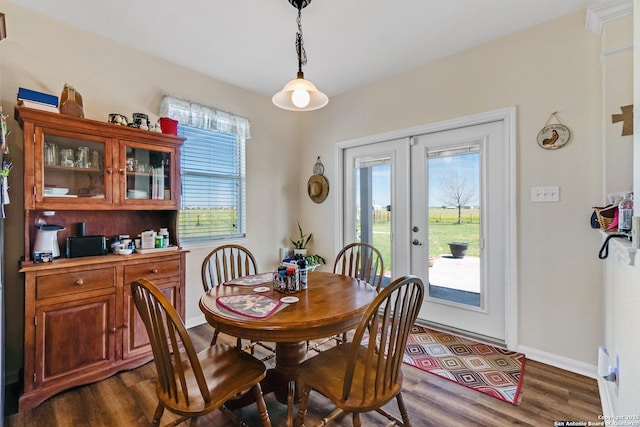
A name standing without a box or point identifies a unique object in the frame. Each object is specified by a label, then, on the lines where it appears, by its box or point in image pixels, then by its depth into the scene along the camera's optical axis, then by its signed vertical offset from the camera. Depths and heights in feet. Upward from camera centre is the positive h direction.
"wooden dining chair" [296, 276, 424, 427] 4.02 -2.43
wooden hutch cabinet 6.14 -1.02
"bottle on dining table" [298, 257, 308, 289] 6.14 -1.22
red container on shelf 8.53 +2.58
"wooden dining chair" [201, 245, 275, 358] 7.19 -1.57
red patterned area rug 6.60 -3.80
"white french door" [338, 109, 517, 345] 8.55 +0.05
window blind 10.16 +1.07
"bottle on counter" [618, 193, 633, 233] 4.52 -0.01
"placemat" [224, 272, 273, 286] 6.62 -1.54
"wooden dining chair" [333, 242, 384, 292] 8.21 -1.37
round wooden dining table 4.44 -1.62
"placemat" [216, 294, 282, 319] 4.80 -1.58
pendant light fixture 6.13 +2.60
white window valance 9.34 +3.35
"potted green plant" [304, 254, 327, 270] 12.35 -1.97
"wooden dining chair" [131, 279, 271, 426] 3.91 -2.46
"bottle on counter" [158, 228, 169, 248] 8.49 -0.63
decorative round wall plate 7.38 +2.00
